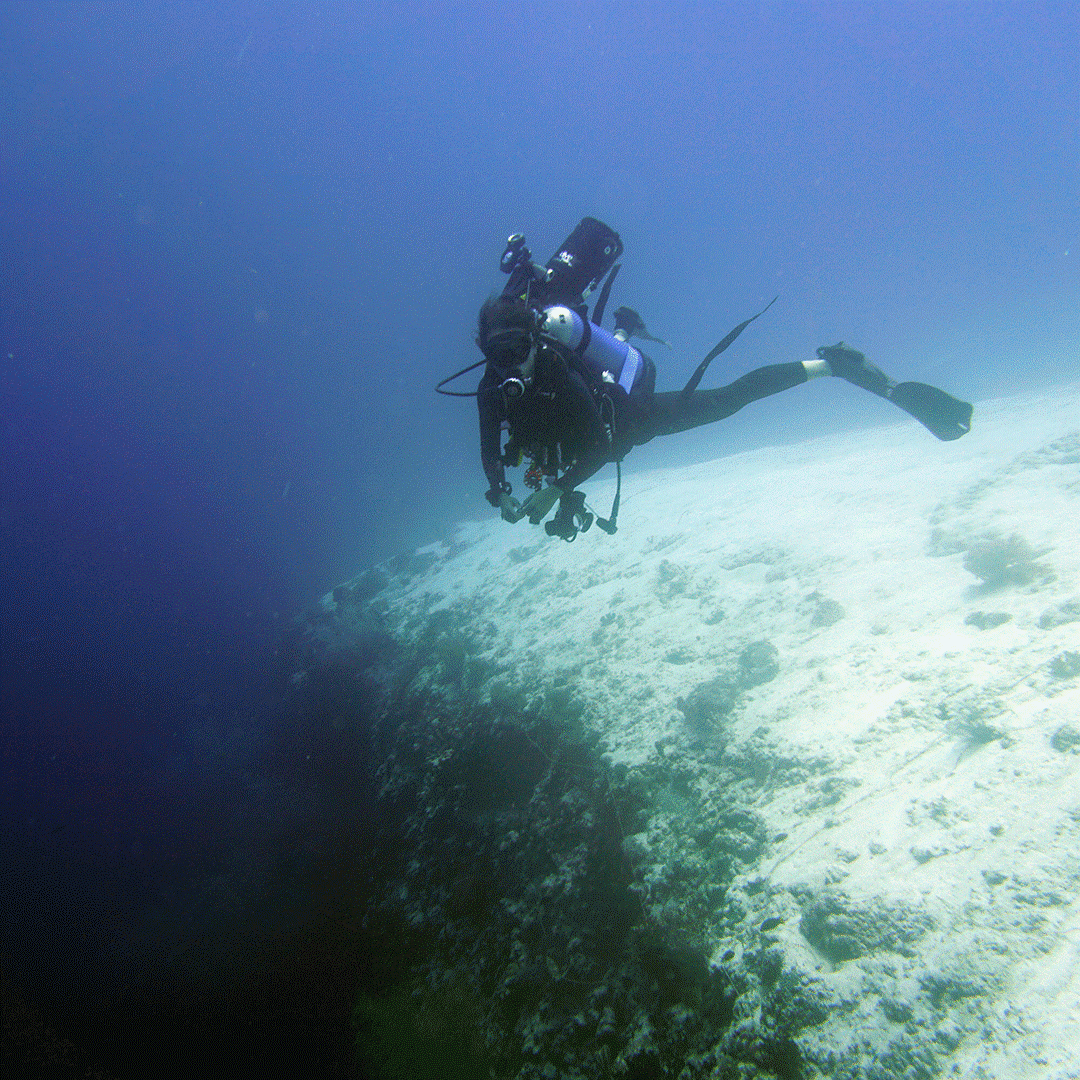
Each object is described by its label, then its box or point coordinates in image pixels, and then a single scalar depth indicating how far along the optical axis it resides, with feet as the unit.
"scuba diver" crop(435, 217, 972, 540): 12.44
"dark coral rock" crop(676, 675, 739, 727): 16.25
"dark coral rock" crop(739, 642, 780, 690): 17.02
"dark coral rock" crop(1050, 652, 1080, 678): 11.45
